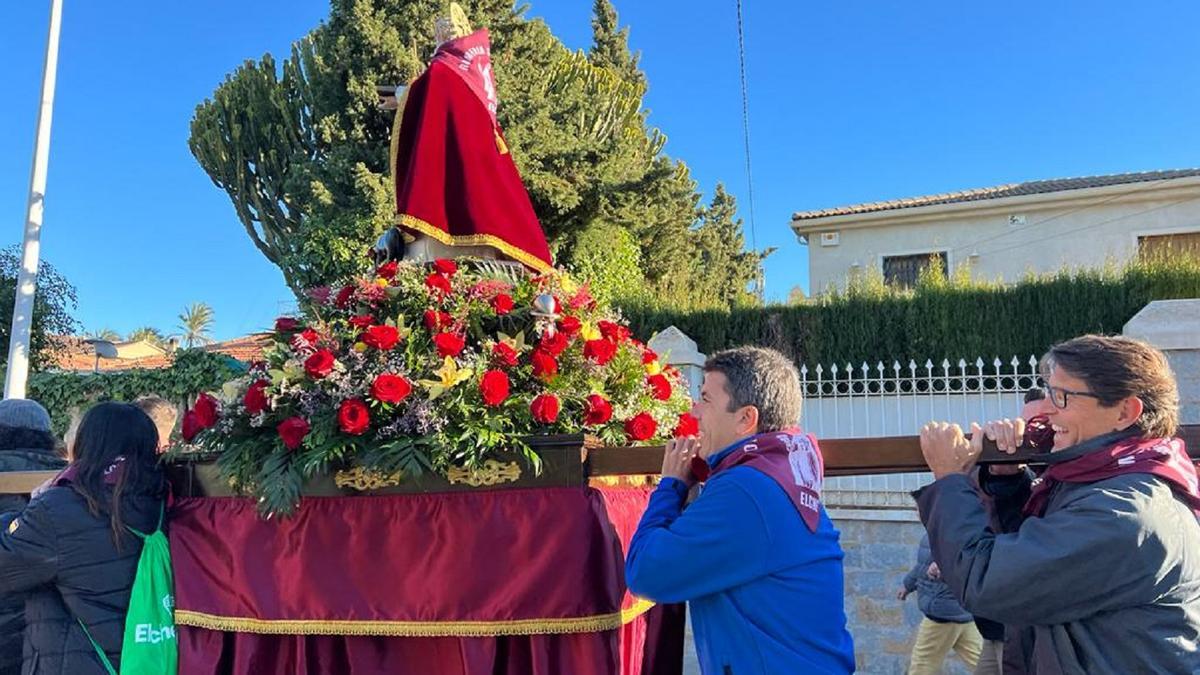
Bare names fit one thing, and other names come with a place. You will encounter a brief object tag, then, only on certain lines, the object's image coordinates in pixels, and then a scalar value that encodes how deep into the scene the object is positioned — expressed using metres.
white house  15.56
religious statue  3.00
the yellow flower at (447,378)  2.25
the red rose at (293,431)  2.24
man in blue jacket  1.81
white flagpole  8.29
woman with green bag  2.40
